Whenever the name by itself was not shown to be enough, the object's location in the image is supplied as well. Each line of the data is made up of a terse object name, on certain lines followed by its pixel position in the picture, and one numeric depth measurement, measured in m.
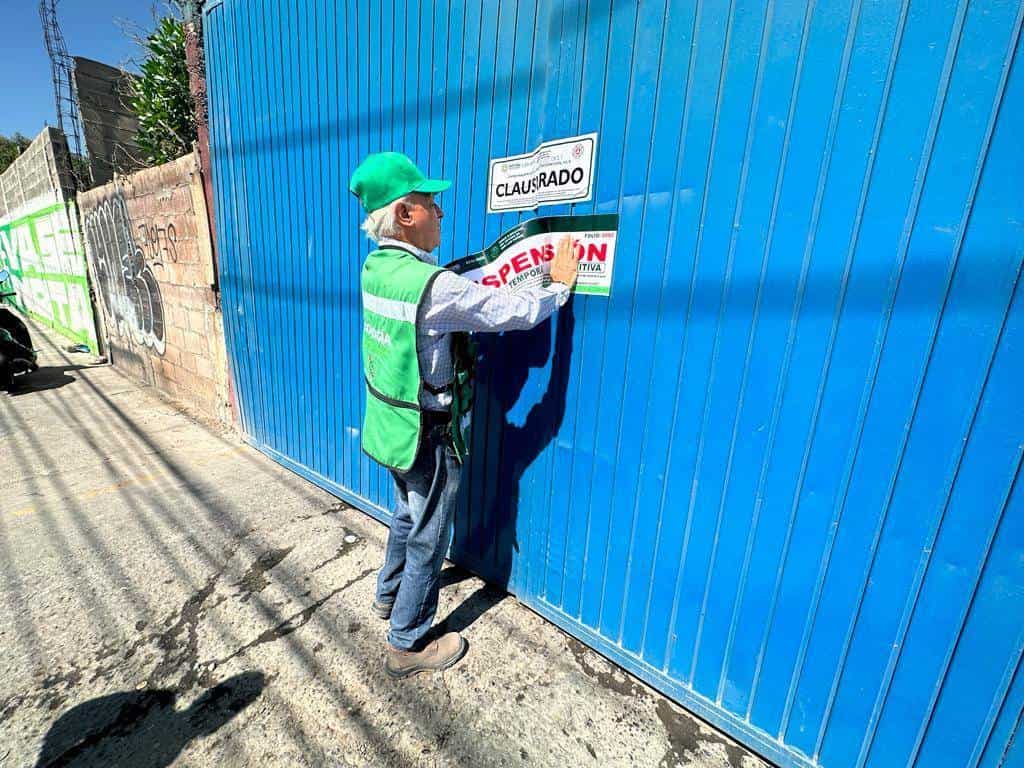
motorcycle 5.74
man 1.56
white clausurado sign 1.79
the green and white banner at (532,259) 1.84
